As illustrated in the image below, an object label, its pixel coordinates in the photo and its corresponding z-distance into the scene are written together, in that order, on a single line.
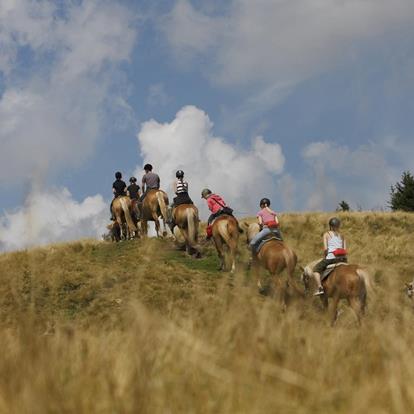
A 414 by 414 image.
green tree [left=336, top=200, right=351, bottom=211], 52.53
